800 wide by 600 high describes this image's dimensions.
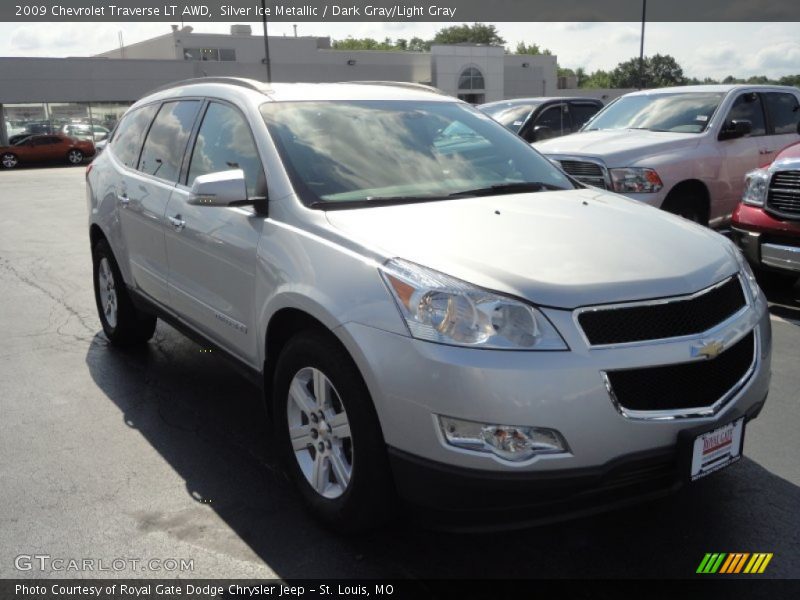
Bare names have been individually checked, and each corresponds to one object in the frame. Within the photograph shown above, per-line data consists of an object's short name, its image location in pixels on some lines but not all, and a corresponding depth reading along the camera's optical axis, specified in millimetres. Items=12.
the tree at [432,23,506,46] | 114312
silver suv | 2596
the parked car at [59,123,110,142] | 40688
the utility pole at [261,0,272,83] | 29145
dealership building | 41250
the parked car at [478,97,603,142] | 12117
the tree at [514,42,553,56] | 139625
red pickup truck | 6176
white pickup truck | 7555
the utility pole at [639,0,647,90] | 30258
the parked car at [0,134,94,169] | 33344
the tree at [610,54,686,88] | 124756
